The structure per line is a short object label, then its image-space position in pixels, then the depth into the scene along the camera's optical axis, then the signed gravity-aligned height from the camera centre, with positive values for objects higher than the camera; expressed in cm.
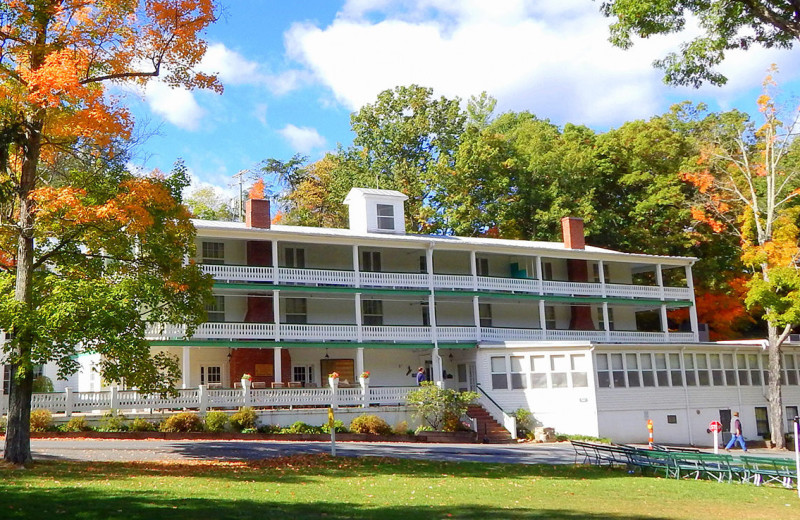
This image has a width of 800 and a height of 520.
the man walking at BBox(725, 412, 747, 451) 3010 -252
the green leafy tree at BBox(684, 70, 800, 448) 3519 +671
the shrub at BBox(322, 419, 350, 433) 2942 -161
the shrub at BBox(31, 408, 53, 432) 2538 -76
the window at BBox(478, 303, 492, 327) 4209 +312
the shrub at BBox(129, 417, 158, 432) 2661 -111
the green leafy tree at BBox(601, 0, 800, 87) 1745 +748
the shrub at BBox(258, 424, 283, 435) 2878 -152
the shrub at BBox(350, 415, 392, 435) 2983 -161
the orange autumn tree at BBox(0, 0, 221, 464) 1744 +414
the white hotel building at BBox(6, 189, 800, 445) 3431 +223
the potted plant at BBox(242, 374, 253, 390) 3086 +20
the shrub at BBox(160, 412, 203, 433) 2725 -112
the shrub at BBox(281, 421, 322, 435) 2900 -158
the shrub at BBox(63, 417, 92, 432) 2586 -97
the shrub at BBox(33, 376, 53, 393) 3728 +53
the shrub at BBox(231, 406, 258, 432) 2856 -117
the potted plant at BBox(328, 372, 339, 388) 3242 +9
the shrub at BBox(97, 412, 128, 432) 2630 -98
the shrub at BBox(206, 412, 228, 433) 2786 -114
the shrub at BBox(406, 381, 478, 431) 3188 -107
